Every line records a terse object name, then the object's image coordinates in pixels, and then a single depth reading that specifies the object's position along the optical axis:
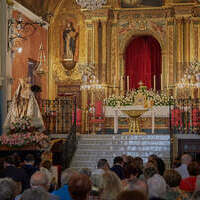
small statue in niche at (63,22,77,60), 20.20
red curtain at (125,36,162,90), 20.16
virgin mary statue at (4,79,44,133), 13.37
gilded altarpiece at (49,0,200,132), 19.08
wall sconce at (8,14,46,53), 15.23
